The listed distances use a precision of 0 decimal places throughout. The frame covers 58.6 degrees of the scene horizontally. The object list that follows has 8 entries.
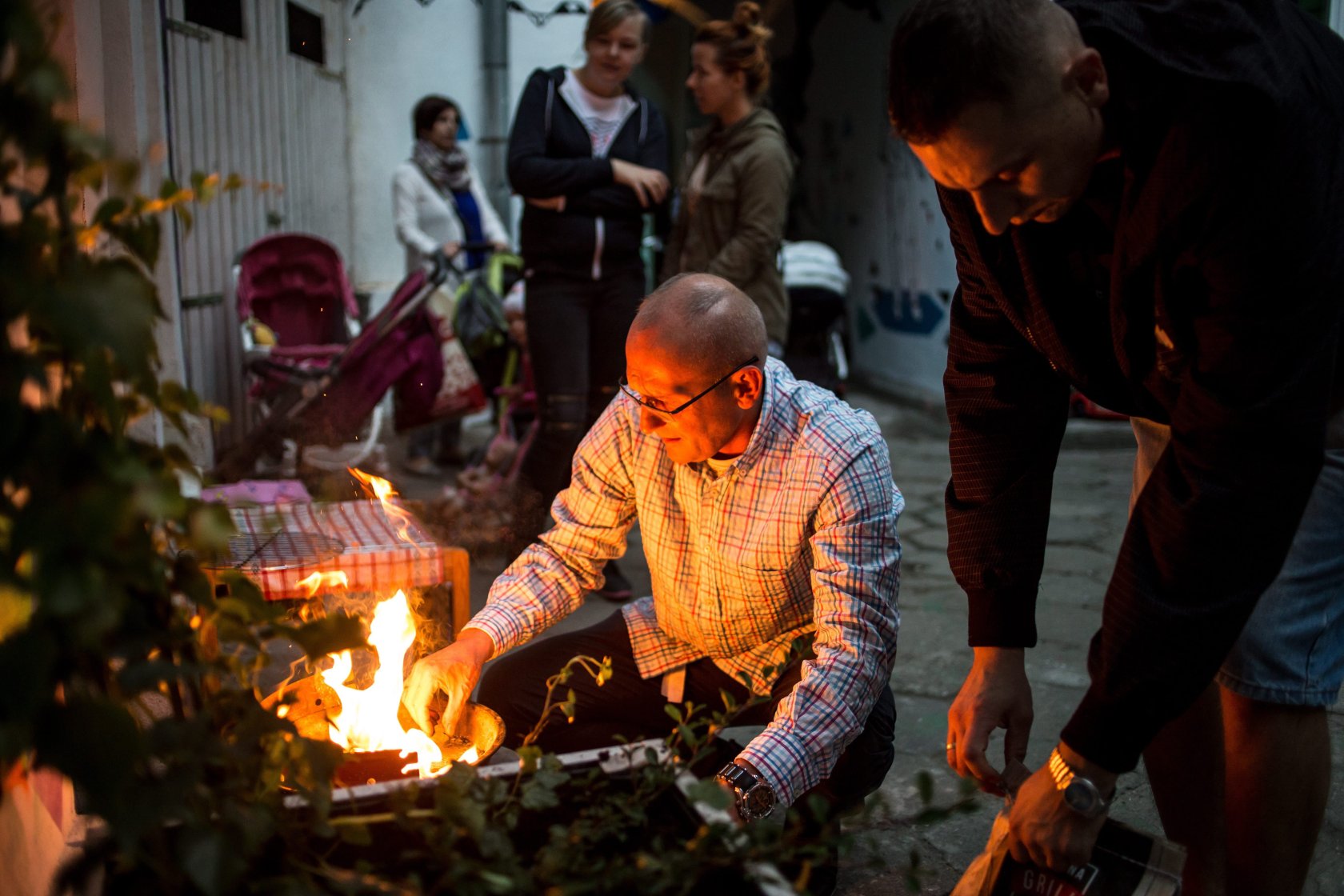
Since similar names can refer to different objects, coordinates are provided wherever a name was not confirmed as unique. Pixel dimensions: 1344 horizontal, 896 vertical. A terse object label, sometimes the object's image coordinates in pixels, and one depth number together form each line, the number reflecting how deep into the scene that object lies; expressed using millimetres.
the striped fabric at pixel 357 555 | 2555
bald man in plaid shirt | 2162
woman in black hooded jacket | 4547
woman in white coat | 7449
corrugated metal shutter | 6594
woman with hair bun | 4656
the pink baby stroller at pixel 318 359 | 6082
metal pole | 8898
